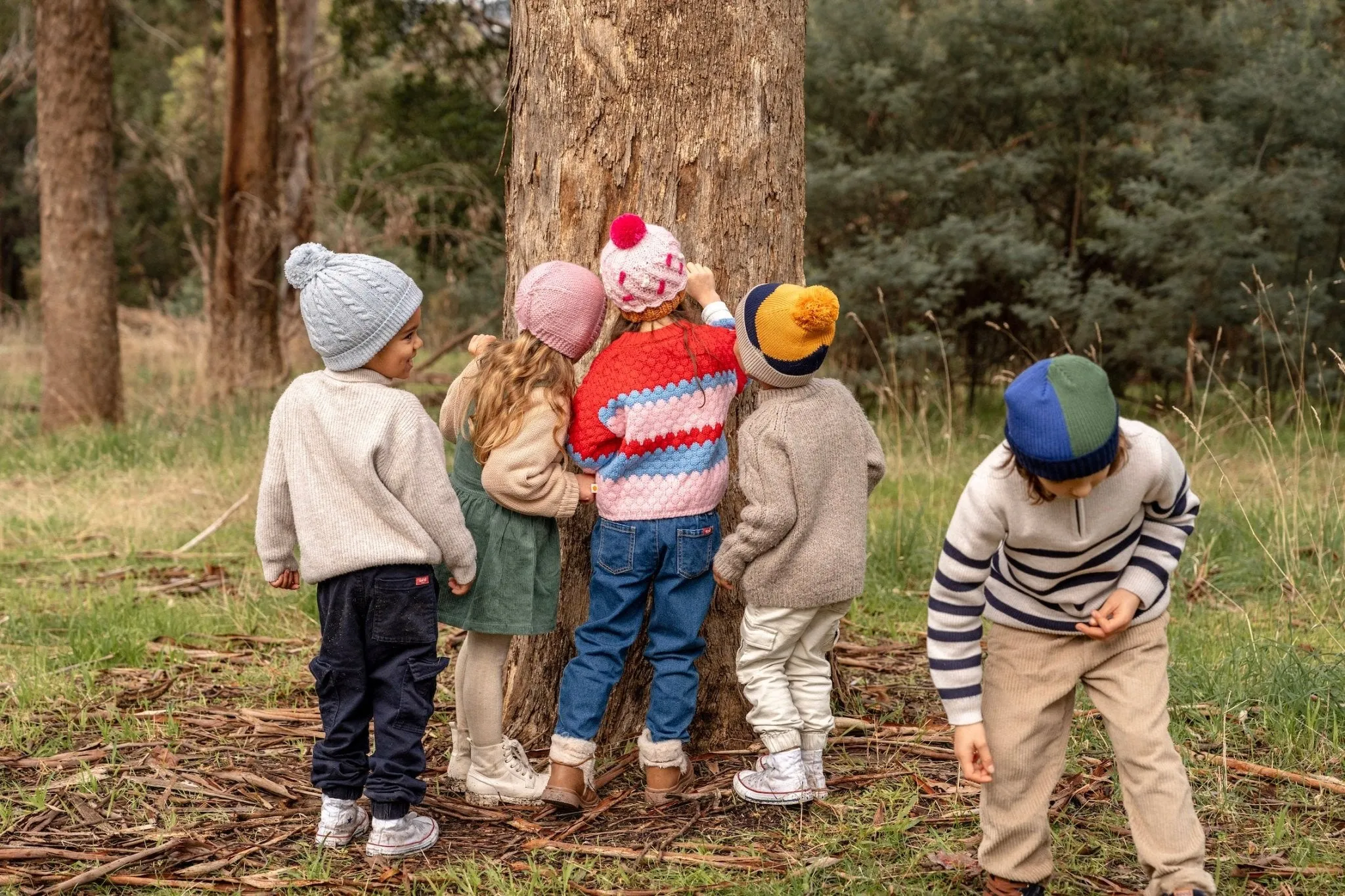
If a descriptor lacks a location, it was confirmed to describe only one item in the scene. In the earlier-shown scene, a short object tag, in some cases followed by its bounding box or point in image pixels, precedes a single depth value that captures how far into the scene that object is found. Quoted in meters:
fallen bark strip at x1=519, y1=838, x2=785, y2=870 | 3.30
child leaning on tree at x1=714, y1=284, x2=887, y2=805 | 3.59
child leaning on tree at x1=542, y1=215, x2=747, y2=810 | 3.68
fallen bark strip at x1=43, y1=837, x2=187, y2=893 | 3.19
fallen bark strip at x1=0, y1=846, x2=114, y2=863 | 3.34
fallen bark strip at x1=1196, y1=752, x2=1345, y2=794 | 3.68
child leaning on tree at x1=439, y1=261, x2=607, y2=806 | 3.60
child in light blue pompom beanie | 3.35
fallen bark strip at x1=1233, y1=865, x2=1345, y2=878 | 3.21
